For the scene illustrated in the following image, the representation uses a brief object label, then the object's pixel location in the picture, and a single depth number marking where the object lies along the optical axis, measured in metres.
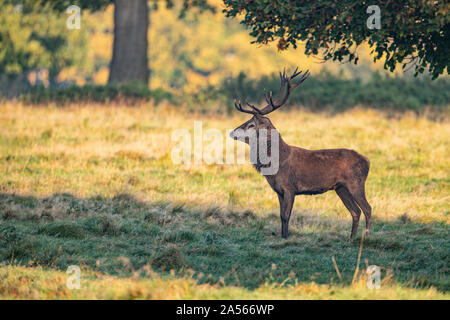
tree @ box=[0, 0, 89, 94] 44.62
